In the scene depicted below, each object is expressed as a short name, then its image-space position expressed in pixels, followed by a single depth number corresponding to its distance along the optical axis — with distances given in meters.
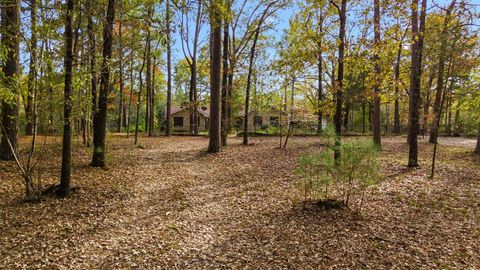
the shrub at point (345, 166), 5.09
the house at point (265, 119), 17.01
